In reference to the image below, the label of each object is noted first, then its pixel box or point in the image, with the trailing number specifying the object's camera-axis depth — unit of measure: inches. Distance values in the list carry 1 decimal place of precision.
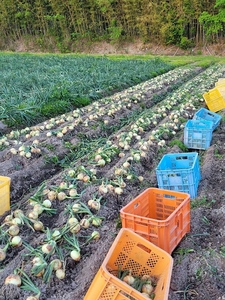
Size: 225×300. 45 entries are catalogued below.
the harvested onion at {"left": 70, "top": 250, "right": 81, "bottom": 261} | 107.1
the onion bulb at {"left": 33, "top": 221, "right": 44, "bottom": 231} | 121.8
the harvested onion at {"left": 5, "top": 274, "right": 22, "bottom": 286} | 94.7
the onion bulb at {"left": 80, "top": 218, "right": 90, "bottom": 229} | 122.2
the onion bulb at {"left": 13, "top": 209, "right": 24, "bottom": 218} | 124.5
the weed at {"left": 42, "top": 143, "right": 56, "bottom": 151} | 210.0
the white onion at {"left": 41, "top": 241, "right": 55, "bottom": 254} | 105.7
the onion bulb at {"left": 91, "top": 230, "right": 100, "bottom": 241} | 116.7
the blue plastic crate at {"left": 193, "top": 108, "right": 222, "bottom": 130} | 244.5
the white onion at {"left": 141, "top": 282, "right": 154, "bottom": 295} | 89.3
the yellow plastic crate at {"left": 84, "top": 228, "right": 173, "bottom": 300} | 81.8
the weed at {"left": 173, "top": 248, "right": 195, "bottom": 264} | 111.1
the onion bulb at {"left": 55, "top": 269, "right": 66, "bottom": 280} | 99.3
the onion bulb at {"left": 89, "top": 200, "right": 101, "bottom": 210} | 132.9
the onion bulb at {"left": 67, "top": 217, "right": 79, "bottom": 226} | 120.1
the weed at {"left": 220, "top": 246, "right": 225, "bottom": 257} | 108.9
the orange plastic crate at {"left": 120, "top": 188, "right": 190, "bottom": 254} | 103.7
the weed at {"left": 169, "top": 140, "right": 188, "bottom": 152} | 212.1
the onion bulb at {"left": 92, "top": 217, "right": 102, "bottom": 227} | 124.8
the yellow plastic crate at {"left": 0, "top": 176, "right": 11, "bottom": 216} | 133.2
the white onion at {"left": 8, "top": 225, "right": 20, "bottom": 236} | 116.6
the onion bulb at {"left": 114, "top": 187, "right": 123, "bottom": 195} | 148.3
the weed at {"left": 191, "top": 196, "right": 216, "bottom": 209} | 143.3
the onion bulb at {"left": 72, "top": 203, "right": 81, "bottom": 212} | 128.6
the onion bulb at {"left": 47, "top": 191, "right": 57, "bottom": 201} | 141.3
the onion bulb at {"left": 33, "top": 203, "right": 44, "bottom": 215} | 130.6
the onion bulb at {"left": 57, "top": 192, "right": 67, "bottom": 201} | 141.9
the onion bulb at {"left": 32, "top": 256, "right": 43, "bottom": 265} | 100.3
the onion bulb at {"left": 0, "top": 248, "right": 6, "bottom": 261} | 107.9
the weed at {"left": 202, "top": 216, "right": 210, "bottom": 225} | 129.9
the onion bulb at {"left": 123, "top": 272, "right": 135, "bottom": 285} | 90.9
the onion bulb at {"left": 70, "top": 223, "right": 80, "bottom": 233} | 117.6
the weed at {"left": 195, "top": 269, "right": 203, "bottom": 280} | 101.6
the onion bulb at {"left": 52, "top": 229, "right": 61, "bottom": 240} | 113.0
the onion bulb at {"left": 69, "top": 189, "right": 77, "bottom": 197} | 141.9
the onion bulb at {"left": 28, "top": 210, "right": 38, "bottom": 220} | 126.9
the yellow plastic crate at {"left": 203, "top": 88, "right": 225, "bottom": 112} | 283.7
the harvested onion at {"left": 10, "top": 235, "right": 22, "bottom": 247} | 112.8
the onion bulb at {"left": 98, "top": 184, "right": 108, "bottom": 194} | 145.4
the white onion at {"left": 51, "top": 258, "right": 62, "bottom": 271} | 101.3
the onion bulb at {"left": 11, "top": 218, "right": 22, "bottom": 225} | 120.6
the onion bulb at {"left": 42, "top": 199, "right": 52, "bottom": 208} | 135.5
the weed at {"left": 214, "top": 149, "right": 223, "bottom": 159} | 193.9
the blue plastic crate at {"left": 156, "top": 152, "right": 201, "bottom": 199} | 144.7
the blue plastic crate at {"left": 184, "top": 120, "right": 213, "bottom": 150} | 205.3
